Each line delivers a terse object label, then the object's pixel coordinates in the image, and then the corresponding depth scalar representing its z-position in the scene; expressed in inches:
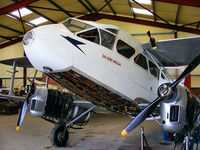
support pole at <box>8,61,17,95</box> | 330.0
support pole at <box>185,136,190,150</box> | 221.4
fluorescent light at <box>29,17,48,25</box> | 910.4
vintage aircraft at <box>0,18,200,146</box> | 189.6
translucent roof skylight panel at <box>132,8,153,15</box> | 808.9
